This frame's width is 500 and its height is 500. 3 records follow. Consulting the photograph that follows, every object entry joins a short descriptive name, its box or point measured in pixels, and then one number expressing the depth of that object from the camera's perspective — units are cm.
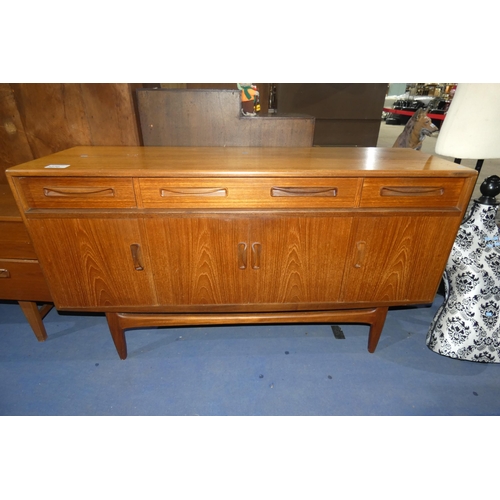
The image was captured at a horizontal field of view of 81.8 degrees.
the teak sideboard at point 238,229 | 108
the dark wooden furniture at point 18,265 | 126
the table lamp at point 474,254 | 122
